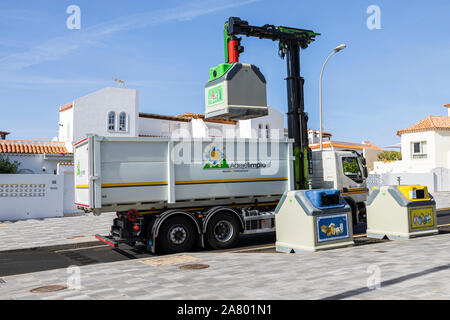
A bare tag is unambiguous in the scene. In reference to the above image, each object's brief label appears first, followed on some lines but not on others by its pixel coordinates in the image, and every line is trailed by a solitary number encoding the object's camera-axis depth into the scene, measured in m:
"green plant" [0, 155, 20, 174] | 23.24
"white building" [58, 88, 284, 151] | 29.42
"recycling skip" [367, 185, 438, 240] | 11.32
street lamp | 19.11
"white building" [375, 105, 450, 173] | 37.12
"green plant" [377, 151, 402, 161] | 50.50
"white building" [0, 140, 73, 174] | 25.62
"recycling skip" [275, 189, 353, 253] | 9.48
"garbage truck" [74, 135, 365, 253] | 9.96
